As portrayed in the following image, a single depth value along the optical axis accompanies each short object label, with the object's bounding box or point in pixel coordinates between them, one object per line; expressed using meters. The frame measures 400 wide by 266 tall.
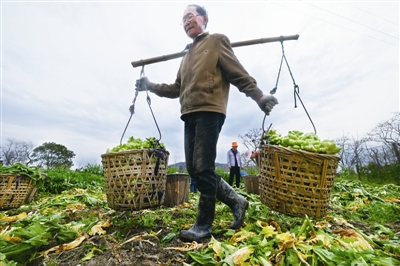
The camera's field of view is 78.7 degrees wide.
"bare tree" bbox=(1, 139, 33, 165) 46.83
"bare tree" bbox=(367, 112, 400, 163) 31.59
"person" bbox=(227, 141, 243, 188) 10.48
